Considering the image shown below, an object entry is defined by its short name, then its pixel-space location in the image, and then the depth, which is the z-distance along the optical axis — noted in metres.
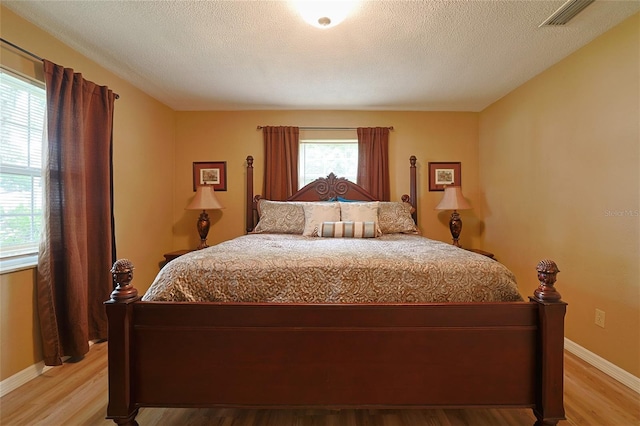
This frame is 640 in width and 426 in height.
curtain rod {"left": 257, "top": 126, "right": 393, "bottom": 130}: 3.81
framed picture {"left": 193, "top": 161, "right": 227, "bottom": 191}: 3.84
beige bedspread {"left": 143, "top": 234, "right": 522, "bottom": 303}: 1.48
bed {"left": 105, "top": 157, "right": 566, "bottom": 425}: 1.39
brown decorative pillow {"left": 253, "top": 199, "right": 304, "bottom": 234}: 3.08
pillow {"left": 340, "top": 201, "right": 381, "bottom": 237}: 2.97
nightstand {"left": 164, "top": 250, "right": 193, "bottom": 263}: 3.36
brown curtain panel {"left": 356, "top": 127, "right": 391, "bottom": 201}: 3.77
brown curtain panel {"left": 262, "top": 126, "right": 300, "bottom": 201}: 3.76
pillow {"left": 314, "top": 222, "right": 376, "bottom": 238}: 2.69
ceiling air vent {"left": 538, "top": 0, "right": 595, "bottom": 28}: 1.80
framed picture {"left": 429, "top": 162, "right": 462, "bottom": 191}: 3.84
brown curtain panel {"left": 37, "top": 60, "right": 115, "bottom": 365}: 2.03
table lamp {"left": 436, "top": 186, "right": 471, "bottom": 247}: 3.42
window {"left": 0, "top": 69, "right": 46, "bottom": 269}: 1.92
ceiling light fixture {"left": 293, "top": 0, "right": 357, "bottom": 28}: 1.77
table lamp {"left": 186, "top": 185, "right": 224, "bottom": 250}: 3.42
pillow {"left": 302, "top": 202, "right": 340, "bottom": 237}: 2.91
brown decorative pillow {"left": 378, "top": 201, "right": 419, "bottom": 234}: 3.09
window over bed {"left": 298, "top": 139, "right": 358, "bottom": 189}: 3.87
